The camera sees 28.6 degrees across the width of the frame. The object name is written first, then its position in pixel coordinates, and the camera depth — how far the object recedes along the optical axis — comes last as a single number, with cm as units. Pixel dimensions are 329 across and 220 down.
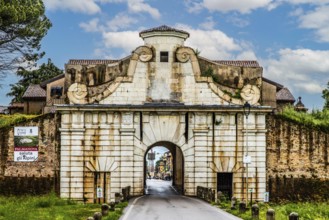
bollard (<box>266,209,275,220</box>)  2147
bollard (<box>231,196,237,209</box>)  2798
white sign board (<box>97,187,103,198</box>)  3781
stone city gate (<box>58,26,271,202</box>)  3822
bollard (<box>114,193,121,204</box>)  2983
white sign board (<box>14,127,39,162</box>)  3856
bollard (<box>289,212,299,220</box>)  1934
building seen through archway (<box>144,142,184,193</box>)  4787
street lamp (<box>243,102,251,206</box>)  3431
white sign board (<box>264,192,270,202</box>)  3792
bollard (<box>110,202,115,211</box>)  2634
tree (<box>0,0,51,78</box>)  3575
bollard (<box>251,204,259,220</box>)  2351
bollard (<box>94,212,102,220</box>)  2033
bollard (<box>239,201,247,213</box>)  2597
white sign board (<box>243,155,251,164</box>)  3414
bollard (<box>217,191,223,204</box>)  3164
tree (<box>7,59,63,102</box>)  7738
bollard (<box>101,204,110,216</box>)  2433
